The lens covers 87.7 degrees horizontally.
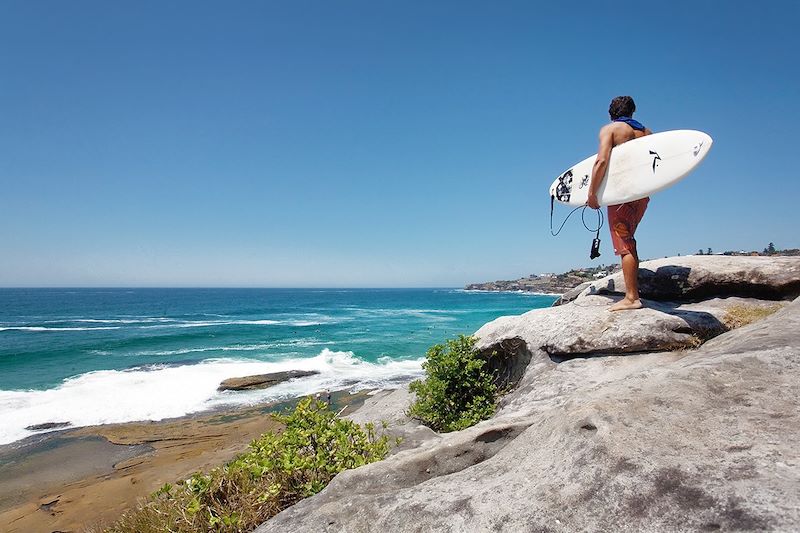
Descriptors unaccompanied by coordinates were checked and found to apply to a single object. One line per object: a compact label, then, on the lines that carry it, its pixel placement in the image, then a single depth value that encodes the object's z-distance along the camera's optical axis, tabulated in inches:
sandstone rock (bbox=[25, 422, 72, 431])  593.4
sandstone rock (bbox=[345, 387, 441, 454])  186.9
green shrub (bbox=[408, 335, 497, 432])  248.1
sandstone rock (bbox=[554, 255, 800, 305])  272.8
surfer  230.2
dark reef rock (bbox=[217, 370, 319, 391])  821.9
